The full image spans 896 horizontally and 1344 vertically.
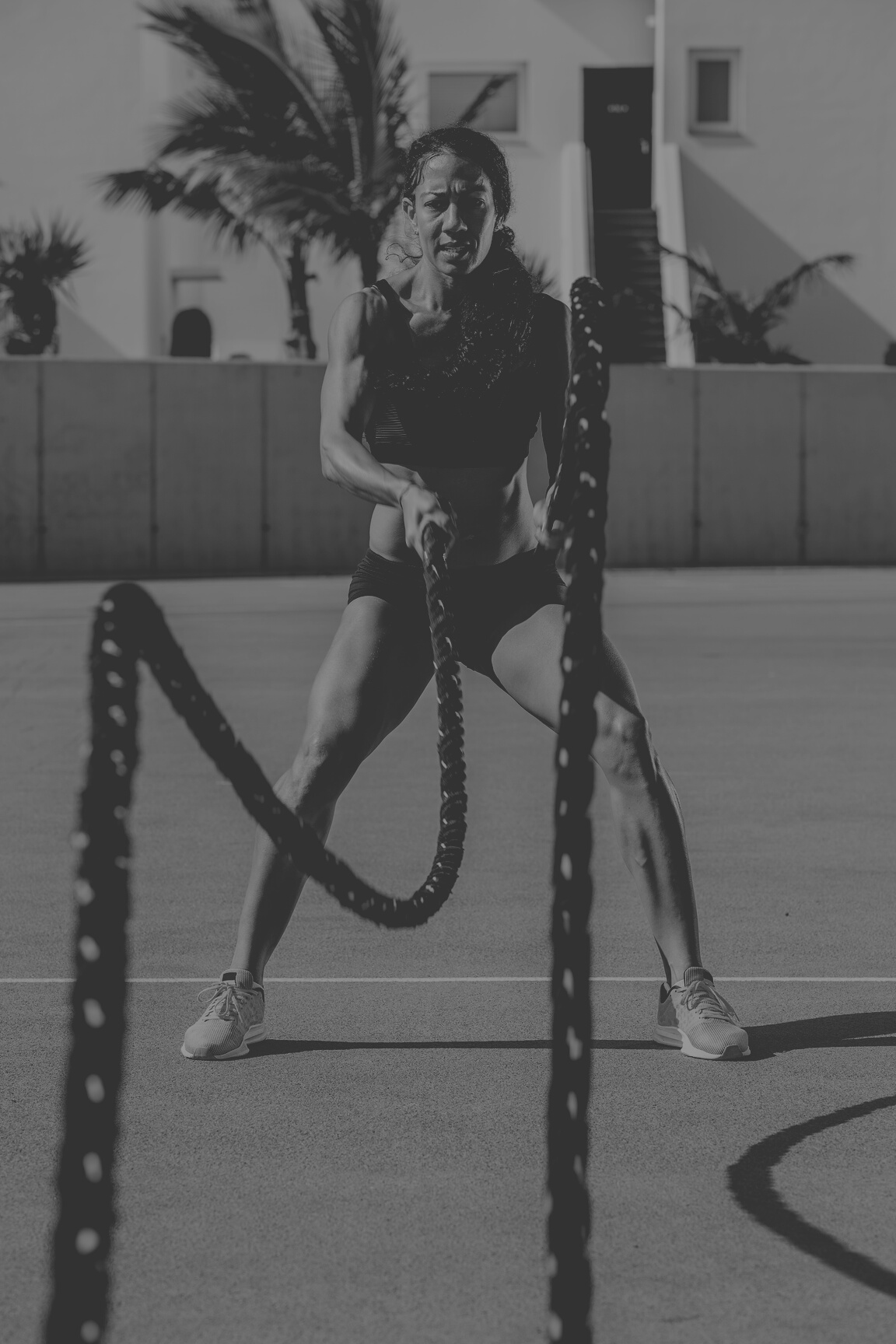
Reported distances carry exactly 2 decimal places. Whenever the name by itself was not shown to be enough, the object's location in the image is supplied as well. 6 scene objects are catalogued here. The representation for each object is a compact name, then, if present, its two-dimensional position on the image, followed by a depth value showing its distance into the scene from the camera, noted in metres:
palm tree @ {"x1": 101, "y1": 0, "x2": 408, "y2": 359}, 23.56
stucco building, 27.25
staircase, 26.39
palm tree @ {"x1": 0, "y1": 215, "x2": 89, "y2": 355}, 23.73
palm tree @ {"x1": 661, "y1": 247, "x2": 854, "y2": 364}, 25.33
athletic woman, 4.46
